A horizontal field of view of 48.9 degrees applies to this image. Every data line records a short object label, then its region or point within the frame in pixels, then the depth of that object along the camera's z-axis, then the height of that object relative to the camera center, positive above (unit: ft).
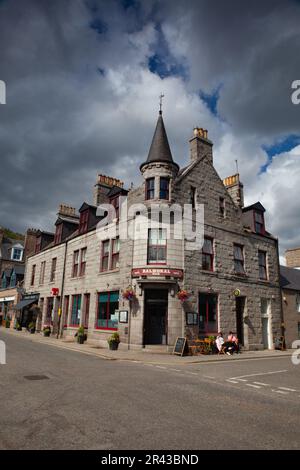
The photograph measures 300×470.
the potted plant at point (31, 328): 99.45 -4.48
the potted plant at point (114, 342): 62.13 -4.88
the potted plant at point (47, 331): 89.15 -4.69
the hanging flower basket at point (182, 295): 61.44 +4.08
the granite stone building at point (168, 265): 62.54 +11.45
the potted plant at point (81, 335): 73.85 -4.68
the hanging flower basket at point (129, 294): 61.87 +4.00
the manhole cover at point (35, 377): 31.25 -6.01
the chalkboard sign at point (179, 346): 57.58 -4.96
